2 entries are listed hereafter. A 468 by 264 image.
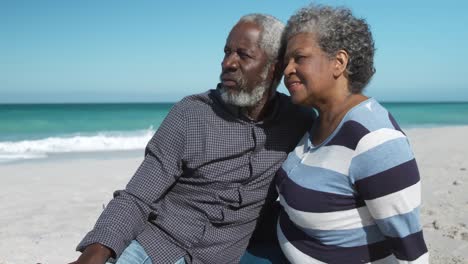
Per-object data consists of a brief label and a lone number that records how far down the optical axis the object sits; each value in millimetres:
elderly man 2471
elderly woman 1971
